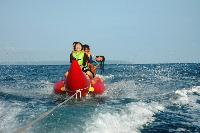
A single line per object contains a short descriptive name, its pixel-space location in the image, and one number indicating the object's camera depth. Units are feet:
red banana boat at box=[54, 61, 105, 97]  32.26
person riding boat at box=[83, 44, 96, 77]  43.46
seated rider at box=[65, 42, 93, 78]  36.70
